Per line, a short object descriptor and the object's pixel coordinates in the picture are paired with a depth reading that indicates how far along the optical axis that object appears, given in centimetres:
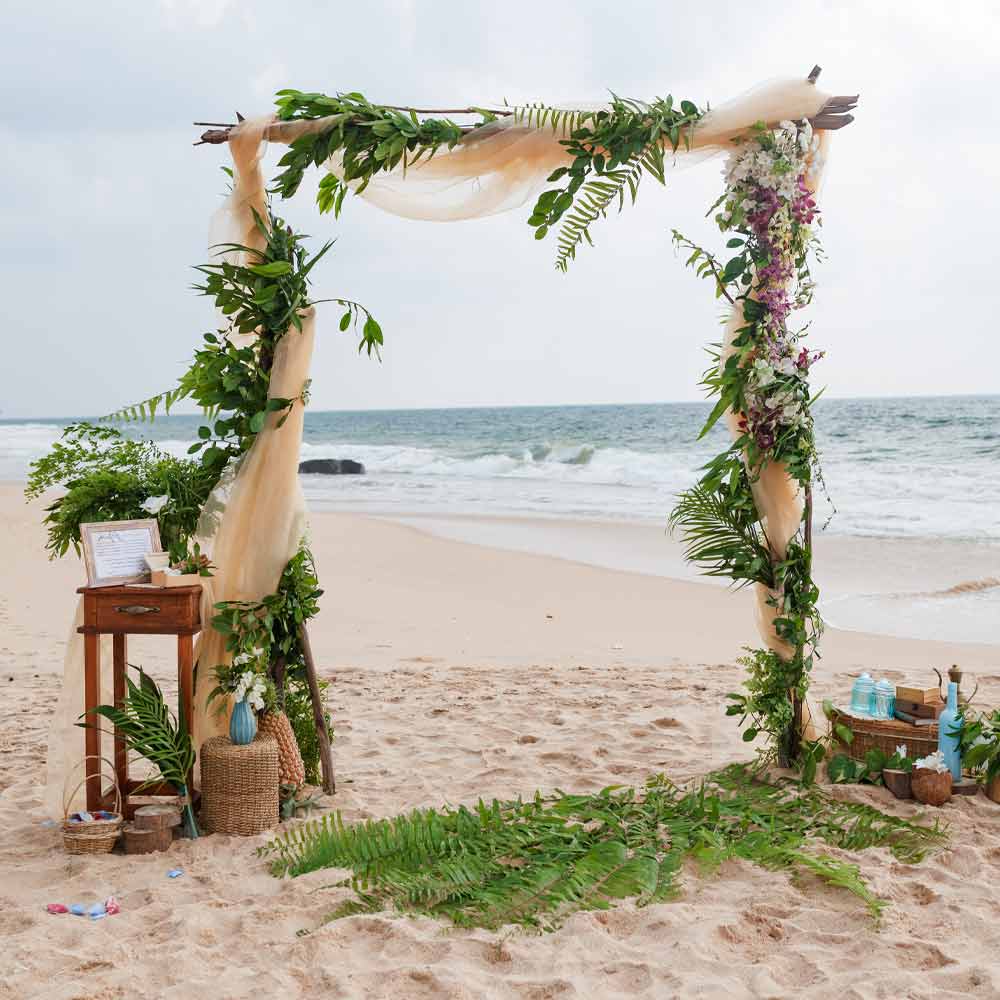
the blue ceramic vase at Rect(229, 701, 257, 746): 413
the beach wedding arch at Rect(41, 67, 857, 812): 420
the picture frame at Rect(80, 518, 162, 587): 396
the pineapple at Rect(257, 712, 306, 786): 431
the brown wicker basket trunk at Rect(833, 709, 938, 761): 437
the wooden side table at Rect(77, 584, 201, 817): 394
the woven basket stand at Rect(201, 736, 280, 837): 402
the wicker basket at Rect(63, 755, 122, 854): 383
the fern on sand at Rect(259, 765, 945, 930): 326
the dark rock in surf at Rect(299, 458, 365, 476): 2523
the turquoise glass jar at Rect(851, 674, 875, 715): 455
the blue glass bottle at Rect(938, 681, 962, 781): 428
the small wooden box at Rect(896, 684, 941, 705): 452
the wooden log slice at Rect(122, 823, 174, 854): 387
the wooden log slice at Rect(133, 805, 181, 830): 389
